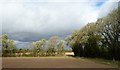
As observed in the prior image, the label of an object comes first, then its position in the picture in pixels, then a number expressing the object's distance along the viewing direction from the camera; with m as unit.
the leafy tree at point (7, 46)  27.40
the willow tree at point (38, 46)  29.73
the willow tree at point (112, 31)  10.96
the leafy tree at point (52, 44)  30.26
